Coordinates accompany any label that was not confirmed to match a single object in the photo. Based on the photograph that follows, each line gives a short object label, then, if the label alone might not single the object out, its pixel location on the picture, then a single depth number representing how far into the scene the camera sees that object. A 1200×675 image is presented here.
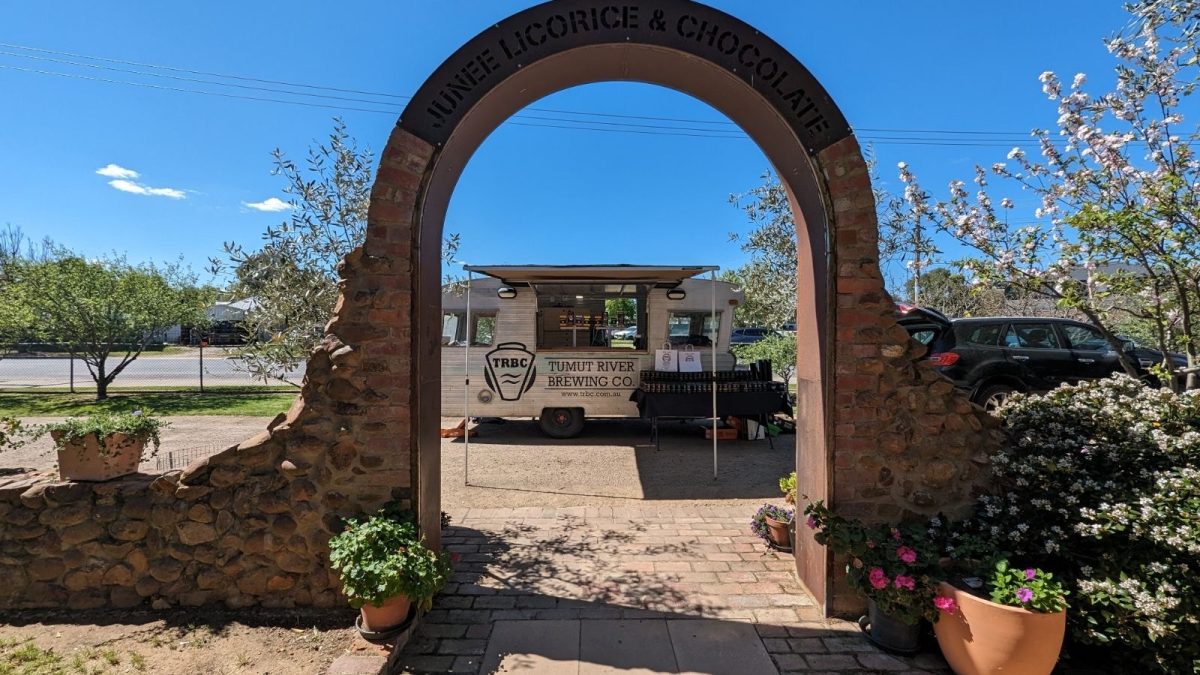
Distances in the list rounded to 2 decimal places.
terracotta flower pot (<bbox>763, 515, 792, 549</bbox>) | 3.93
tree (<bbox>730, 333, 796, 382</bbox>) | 10.45
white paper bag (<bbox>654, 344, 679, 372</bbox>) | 7.88
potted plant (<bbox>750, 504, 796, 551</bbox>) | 3.94
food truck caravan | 8.30
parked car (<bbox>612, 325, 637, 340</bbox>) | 9.18
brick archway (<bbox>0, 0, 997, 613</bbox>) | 2.96
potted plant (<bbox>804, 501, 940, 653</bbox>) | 2.57
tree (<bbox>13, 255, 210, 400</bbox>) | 12.06
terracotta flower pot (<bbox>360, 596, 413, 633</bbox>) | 2.68
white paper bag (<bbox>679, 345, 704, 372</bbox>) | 7.77
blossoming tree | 3.13
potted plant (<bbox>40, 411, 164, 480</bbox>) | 2.98
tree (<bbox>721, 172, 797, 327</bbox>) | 12.54
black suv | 7.54
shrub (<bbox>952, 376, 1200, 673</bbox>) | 2.20
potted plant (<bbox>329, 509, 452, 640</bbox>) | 2.54
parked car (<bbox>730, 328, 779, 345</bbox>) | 21.89
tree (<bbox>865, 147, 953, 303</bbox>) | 11.84
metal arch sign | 2.96
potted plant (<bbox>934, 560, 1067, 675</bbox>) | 2.27
